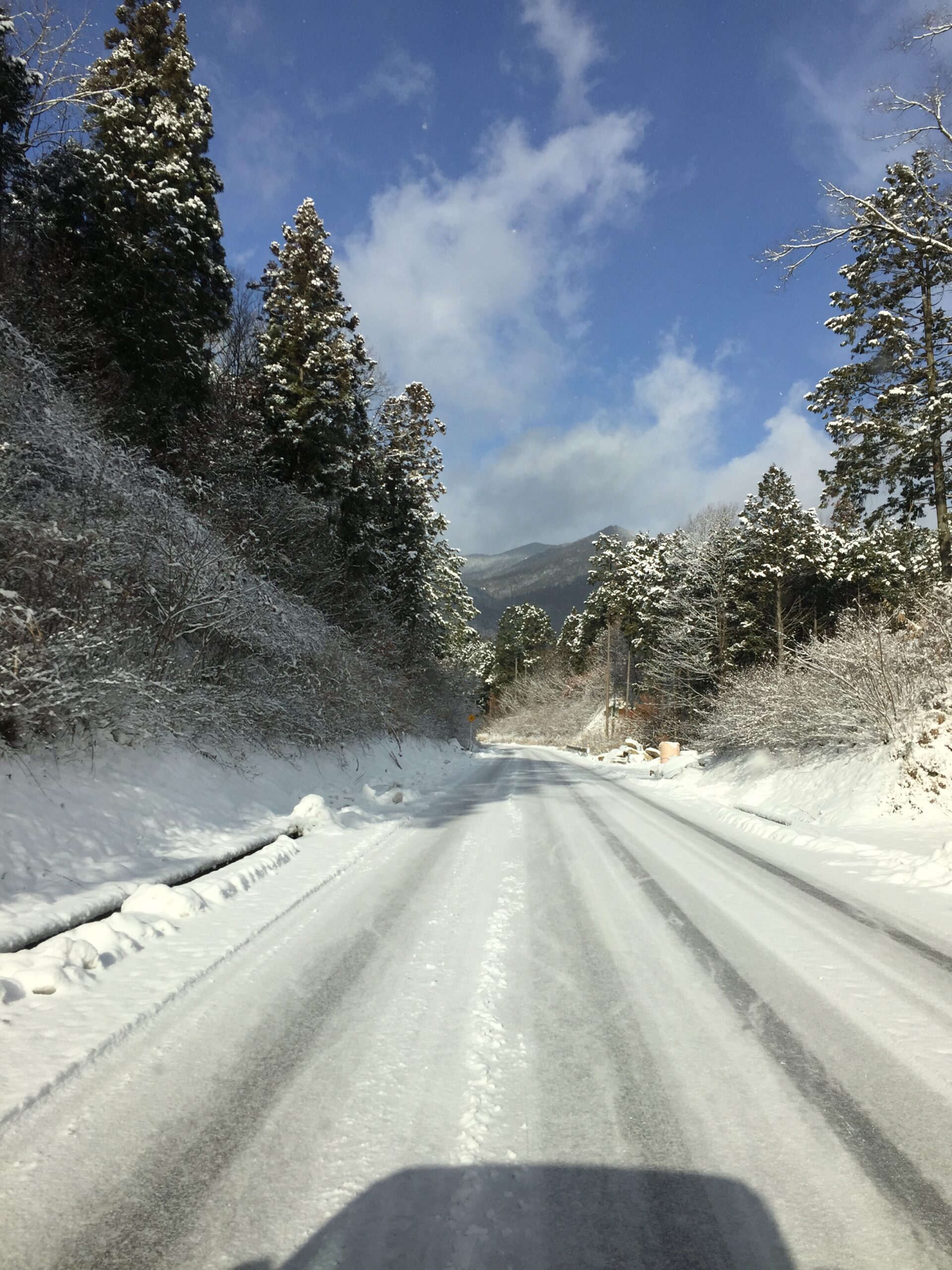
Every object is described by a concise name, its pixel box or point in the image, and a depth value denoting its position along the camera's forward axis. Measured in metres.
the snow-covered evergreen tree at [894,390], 15.32
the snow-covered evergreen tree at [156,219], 15.45
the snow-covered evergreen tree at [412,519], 24.92
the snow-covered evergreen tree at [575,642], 61.88
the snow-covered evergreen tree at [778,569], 23.64
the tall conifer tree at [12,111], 13.57
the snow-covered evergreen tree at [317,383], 18.75
